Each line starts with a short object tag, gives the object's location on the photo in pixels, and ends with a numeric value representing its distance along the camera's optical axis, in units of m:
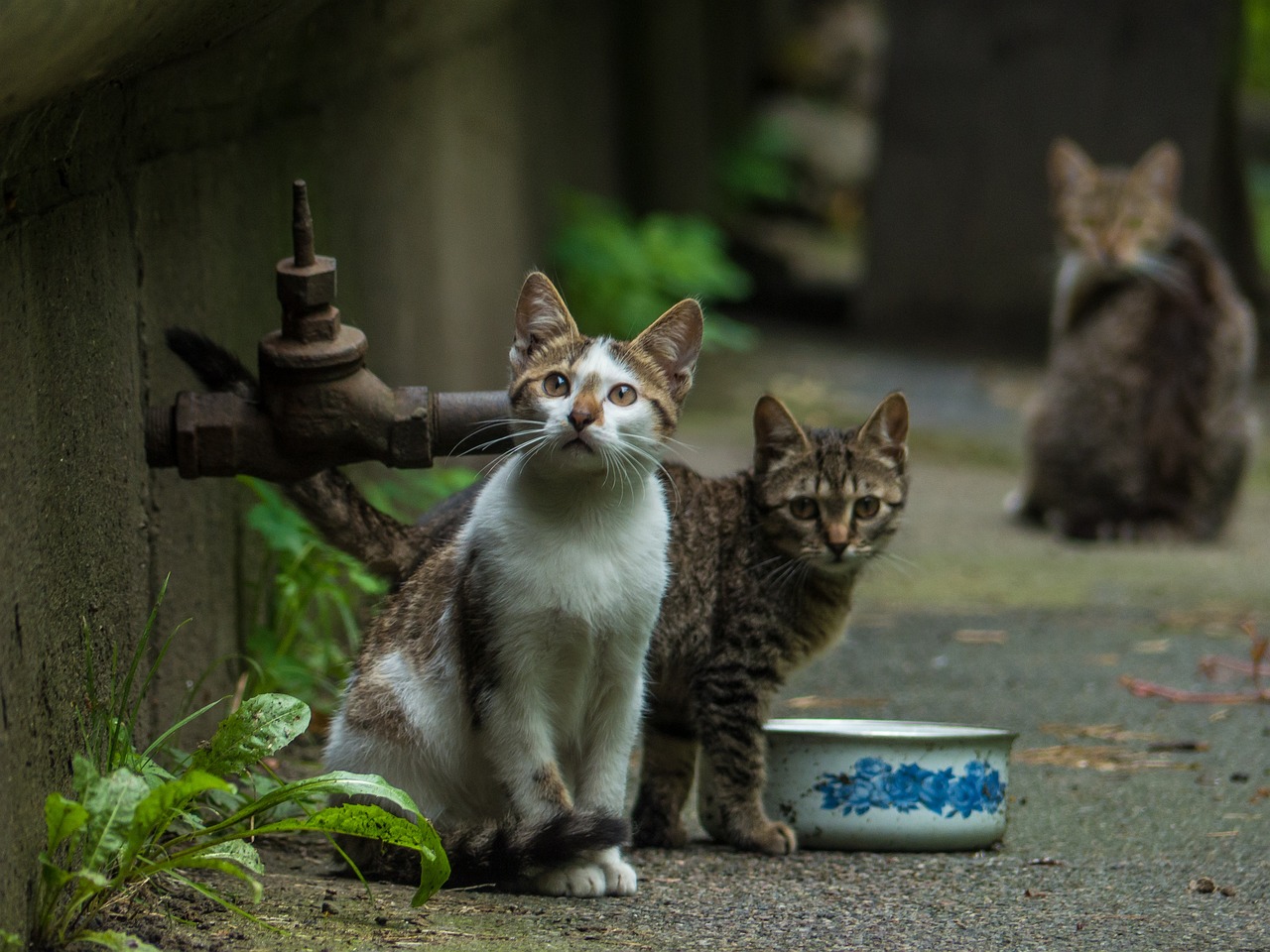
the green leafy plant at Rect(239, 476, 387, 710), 7.67
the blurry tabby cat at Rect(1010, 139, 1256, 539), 14.08
